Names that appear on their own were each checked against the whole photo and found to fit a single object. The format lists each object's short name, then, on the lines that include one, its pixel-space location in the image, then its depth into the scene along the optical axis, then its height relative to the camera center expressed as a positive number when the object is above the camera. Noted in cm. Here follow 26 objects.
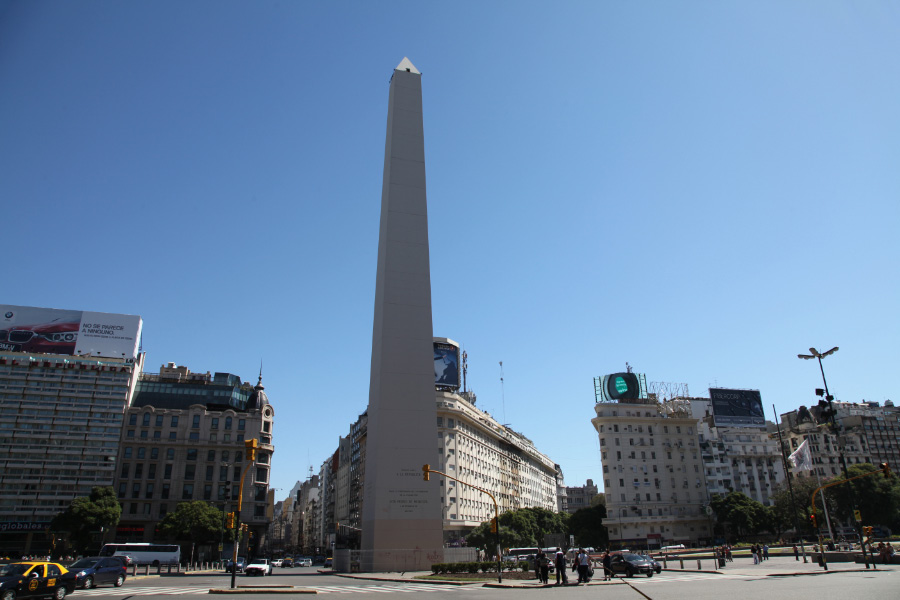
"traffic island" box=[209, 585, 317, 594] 2048 -272
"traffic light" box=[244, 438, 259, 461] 2066 +224
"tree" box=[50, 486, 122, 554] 5675 -28
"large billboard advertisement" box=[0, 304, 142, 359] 7375 +2285
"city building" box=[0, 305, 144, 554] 6781 +1278
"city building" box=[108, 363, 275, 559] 7125 +745
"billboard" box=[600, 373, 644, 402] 8038 +1567
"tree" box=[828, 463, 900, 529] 6612 +20
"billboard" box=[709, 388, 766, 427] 8738 +1384
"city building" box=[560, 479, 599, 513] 17300 +330
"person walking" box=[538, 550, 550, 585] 2455 -246
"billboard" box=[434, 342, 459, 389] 7194 +1718
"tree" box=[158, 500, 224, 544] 5809 -93
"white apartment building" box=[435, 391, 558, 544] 6919 +610
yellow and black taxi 1828 -197
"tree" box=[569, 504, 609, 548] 7388 -256
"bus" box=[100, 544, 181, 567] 4800 -306
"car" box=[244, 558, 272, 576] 4172 -386
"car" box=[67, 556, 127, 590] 2510 -236
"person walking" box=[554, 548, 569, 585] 2414 -239
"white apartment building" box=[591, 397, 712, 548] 7312 +366
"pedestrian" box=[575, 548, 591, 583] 2367 -227
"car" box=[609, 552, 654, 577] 3028 -299
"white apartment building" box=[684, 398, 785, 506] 8756 +644
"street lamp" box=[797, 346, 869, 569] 2291 +386
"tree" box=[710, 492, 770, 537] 7050 -119
